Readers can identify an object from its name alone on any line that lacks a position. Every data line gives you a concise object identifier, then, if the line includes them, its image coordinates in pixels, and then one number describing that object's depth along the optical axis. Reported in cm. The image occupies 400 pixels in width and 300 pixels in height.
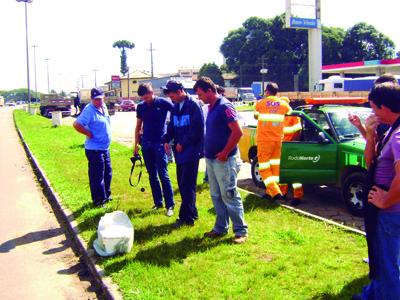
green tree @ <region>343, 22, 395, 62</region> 6431
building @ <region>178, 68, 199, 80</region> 13250
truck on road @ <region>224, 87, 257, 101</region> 5666
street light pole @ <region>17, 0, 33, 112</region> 3835
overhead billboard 3728
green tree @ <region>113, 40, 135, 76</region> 10931
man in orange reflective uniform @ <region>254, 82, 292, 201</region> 705
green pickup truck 664
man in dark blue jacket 576
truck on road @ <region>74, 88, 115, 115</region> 3956
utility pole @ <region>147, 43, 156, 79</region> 7956
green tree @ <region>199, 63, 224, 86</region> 7394
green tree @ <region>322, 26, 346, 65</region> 6384
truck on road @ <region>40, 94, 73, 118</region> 3978
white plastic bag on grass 514
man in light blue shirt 703
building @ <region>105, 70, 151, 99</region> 10806
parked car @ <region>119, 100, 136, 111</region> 5372
